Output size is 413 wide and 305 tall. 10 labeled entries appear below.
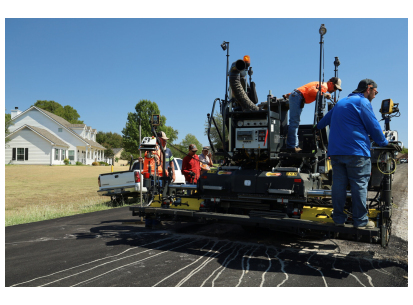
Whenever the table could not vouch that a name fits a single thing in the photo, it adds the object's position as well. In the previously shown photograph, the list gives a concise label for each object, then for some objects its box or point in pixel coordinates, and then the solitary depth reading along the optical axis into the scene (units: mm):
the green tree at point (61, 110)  82812
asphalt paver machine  5004
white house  41219
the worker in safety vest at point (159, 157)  7259
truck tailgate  11969
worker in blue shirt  4402
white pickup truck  11875
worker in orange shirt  5797
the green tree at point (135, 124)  49969
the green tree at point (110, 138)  98375
